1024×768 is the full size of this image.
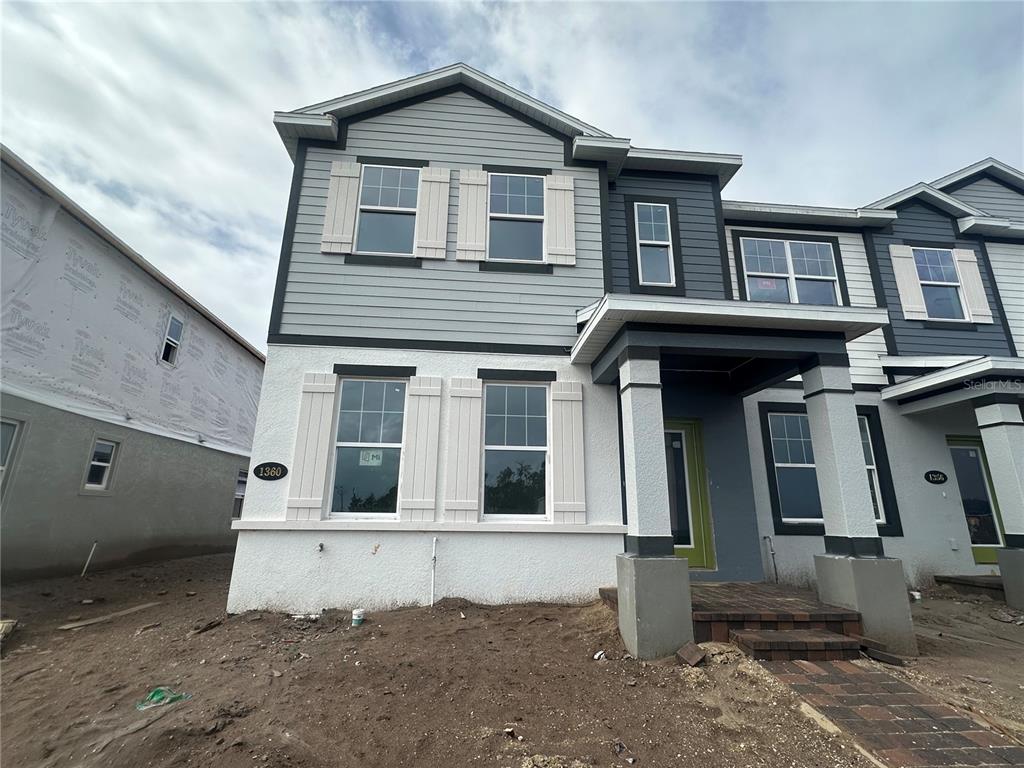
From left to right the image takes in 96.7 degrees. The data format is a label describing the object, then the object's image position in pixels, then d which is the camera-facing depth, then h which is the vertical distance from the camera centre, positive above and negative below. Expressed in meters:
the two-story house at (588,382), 4.80 +1.49
